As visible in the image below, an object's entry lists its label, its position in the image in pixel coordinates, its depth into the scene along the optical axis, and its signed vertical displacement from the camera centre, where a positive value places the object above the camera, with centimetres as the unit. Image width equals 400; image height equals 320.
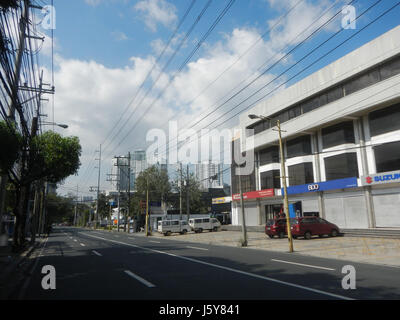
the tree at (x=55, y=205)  6844 +230
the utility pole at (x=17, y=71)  1340 +678
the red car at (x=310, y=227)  2231 -116
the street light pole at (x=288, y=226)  1578 -74
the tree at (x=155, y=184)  5347 +535
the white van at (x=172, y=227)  3613 -162
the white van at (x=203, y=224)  3781 -141
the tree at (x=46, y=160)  1638 +305
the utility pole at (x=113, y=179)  5669 +671
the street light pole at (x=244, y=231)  1998 -127
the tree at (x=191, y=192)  5128 +392
